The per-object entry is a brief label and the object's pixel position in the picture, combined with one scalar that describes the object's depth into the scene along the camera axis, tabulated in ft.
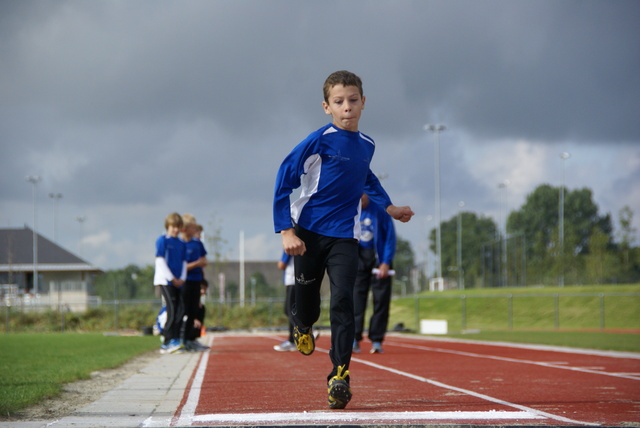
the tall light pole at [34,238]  206.31
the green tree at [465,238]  470.39
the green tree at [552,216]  396.57
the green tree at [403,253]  469.16
